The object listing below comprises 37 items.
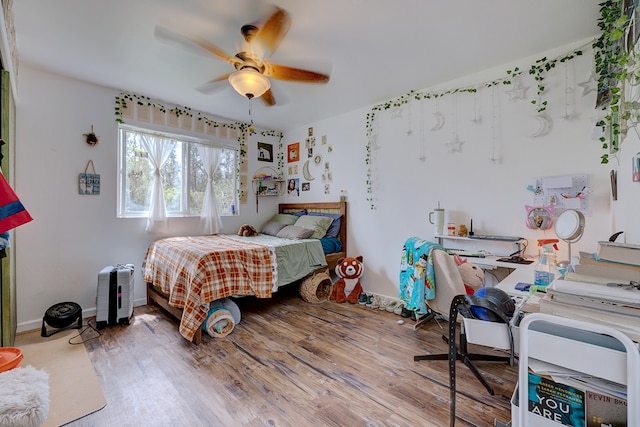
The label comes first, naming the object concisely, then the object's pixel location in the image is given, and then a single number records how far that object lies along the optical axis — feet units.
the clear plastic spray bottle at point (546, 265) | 5.14
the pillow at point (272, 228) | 13.52
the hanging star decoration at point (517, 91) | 8.37
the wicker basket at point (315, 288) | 11.36
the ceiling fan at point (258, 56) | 5.86
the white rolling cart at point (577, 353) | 2.35
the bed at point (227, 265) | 7.96
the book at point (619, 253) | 3.13
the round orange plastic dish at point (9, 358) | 4.25
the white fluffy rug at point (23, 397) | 3.08
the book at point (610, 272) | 3.10
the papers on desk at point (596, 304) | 2.60
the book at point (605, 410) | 2.58
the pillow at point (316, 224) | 12.68
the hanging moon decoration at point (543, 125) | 7.97
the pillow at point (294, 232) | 12.10
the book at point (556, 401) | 2.72
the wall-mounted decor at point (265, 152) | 15.16
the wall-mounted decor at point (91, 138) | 9.91
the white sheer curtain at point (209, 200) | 12.82
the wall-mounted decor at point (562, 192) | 7.48
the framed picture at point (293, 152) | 15.20
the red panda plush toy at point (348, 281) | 11.57
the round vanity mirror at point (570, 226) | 6.33
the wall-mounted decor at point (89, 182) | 9.83
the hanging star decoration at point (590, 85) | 7.27
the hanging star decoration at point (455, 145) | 9.61
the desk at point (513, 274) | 4.84
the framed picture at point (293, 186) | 15.26
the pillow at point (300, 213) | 14.68
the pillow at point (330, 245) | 12.34
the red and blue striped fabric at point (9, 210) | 4.41
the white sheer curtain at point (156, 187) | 11.17
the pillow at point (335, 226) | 12.94
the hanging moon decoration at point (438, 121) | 9.98
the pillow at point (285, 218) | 14.49
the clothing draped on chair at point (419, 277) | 7.36
